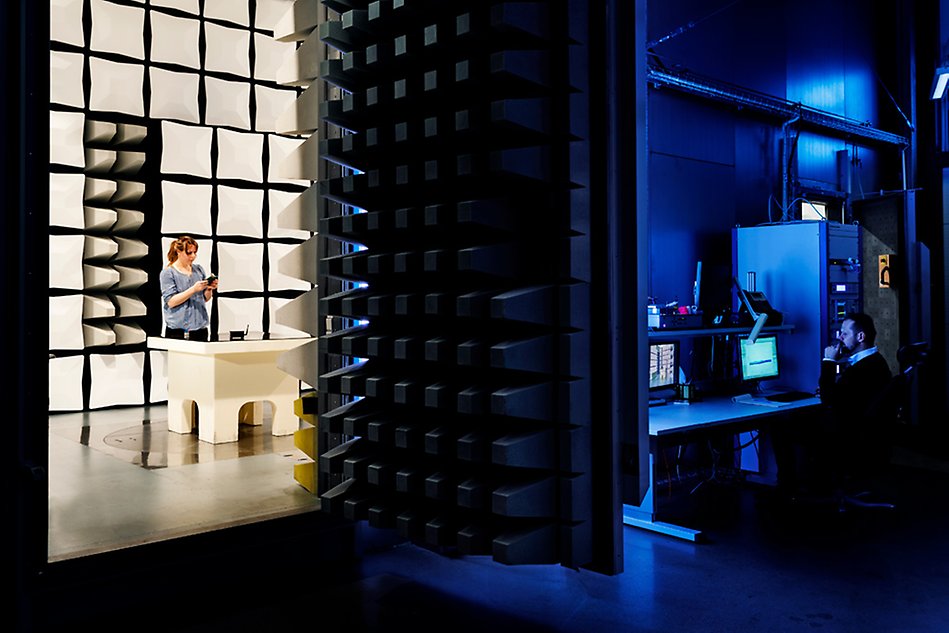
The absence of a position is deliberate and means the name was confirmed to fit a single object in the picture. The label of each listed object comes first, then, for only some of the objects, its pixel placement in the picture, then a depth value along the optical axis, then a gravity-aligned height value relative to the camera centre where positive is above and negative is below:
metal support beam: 5.55 +1.84
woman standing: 6.24 +0.27
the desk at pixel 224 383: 5.77 -0.47
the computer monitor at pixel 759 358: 5.61 -0.28
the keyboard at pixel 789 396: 5.50 -0.55
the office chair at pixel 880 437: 4.81 -0.74
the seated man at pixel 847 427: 4.87 -0.69
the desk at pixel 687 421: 4.45 -0.61
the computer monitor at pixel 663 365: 5.11 -0.30
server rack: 5.98 +0.35
